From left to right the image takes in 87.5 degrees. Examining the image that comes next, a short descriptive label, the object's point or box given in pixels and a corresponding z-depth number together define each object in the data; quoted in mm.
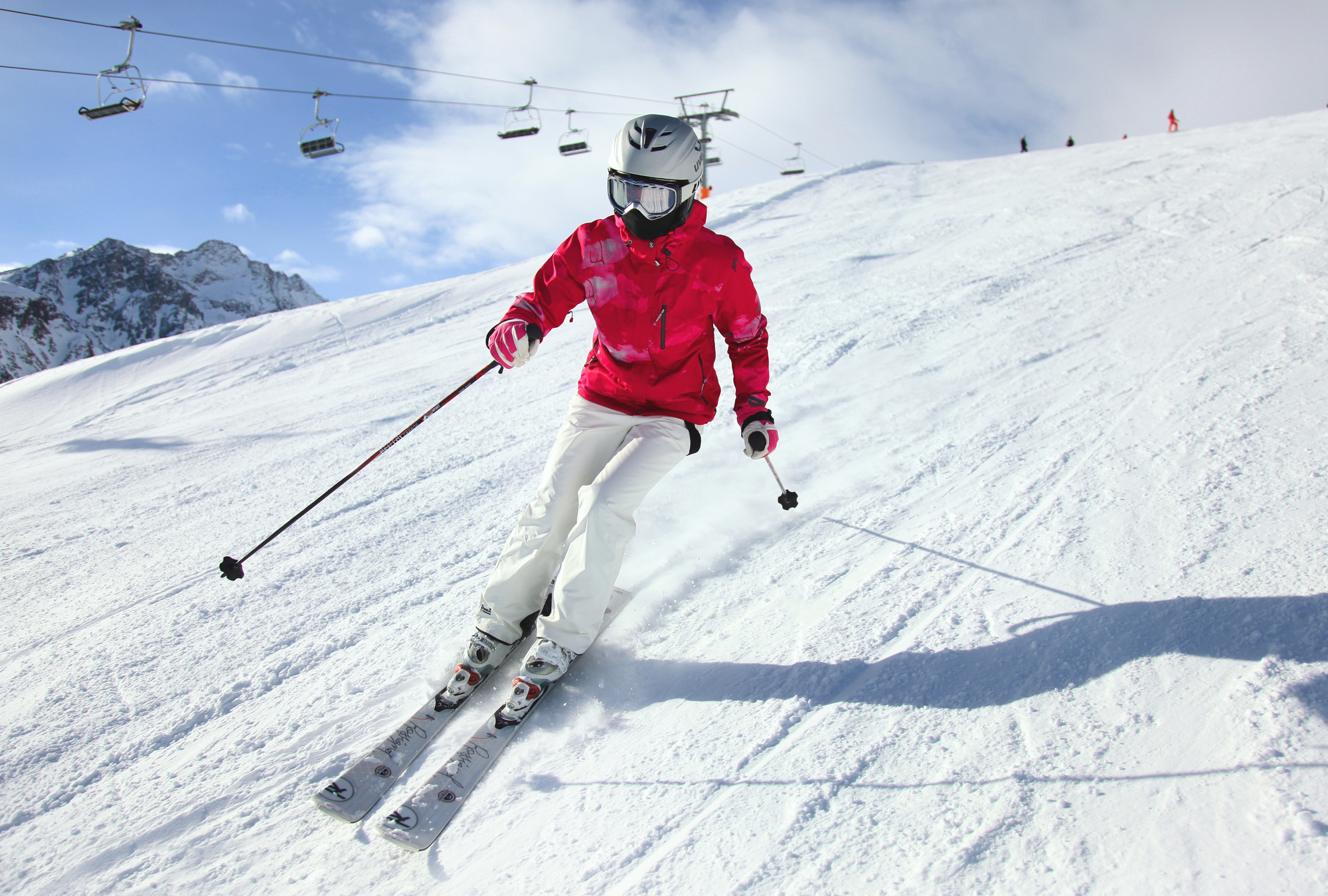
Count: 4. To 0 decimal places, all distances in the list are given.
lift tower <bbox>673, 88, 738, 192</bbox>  22906
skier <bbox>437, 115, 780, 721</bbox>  2361
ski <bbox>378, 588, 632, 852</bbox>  1854
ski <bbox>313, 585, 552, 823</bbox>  1984
